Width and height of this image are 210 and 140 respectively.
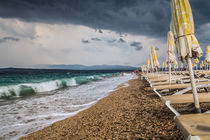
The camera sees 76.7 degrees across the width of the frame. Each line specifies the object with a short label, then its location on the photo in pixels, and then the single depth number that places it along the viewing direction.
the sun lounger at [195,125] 1.50
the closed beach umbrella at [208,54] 14.72
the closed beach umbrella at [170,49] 6.72
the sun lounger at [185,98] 3.03
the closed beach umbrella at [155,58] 11.48
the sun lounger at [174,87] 5.74
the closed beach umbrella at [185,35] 2.35
